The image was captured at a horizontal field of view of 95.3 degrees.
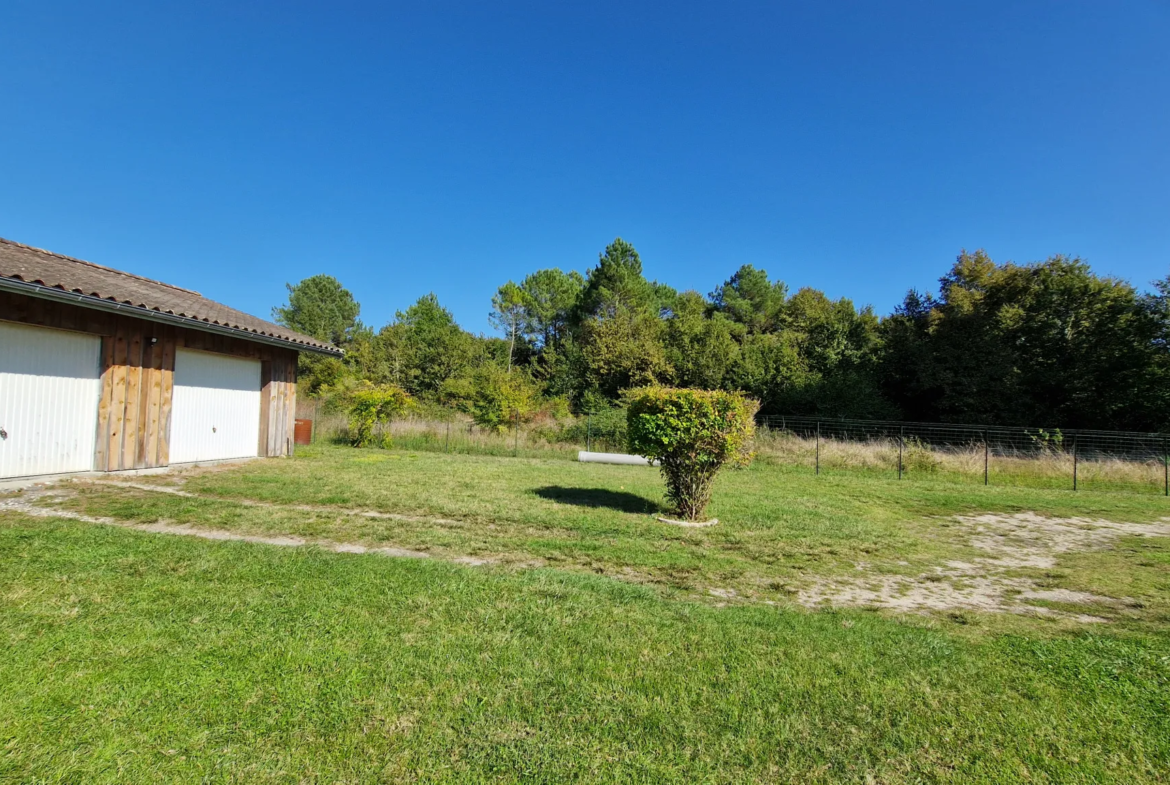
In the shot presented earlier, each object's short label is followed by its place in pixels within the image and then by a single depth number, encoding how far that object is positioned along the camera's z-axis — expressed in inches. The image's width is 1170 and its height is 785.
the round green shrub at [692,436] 270.8
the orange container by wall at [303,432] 602.9
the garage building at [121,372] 293.3
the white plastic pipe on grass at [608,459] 620.7
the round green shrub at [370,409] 620.1
